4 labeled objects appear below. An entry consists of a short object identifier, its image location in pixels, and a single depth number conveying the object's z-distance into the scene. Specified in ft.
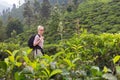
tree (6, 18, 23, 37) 171.83
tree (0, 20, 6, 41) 159.84
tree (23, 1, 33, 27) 197.26
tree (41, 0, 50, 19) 198.80
